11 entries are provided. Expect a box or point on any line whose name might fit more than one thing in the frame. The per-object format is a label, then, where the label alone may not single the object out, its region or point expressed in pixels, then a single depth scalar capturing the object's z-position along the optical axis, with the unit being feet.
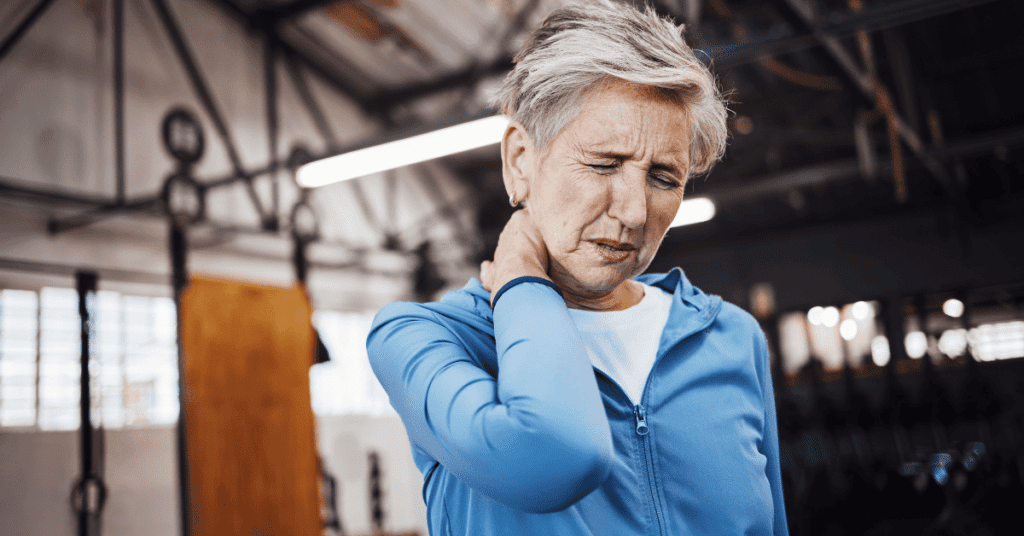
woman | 2.54
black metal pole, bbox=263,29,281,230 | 27.63
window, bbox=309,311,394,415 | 28.45
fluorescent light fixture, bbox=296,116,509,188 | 14.05
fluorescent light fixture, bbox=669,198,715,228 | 22.59
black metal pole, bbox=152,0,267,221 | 23.79
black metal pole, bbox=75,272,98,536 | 19.20
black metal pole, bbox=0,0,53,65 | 18.93
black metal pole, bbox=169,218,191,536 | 18.21
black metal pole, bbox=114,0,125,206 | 21.48
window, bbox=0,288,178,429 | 18.85
